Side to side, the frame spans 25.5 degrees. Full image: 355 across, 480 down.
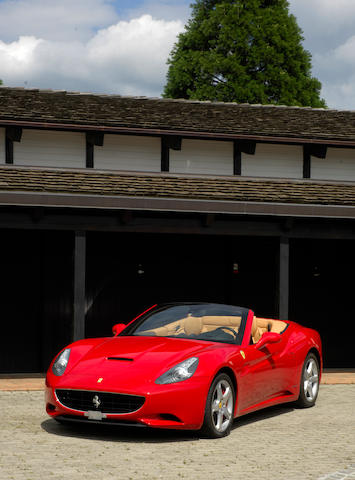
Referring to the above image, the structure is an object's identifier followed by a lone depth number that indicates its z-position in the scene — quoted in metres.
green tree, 36.66
